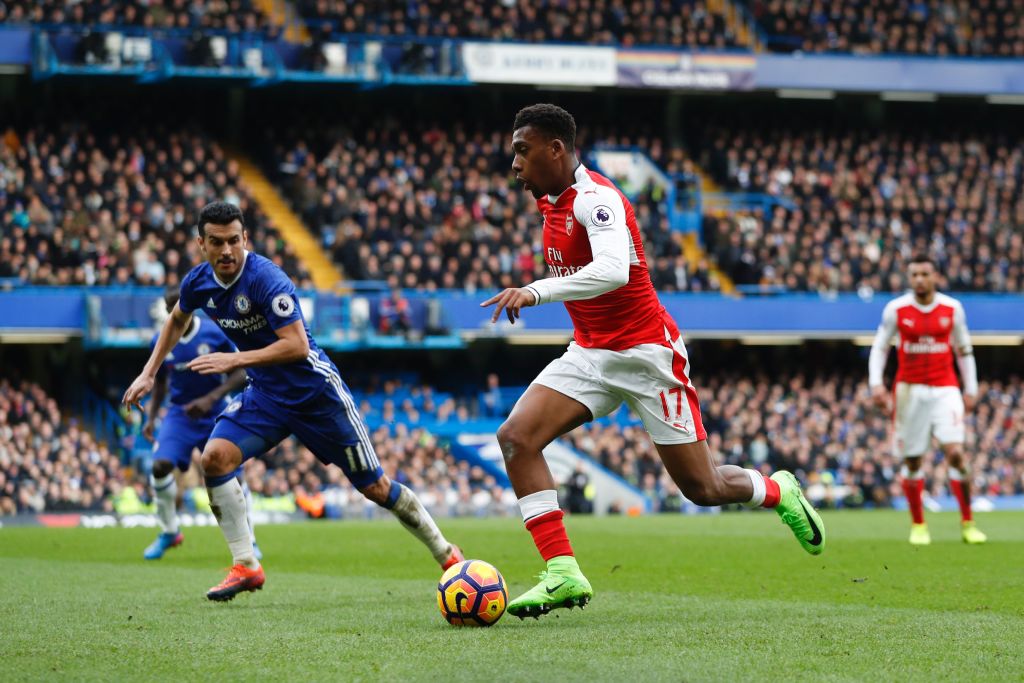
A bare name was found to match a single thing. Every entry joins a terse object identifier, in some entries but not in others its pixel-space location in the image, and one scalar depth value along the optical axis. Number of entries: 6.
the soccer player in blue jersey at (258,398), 8.69
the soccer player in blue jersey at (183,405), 13.38
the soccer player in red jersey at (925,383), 14.57
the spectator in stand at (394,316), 30.56
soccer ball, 7.35
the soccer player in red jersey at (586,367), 7.68
